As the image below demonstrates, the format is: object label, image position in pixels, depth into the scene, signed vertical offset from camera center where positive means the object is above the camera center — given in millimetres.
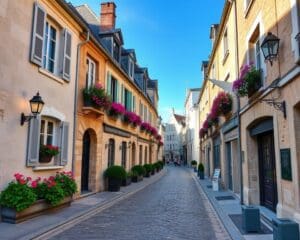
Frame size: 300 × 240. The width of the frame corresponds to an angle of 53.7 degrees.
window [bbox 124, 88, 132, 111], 18406 +3849
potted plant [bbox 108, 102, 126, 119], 14281 +2513
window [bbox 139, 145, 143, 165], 24366 +514
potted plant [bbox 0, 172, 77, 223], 6750 -862
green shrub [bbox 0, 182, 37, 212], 6695 -815
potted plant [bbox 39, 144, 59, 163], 8504 +233
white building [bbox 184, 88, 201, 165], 38431 +5053
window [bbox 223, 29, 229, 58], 14036 +5732
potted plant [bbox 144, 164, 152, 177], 23025 -606
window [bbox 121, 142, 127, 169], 18019 +526
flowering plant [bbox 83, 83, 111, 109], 11422 +2522
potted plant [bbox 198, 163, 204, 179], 21409 -689
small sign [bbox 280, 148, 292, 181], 6102 -20
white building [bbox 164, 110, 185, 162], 71500 +6106
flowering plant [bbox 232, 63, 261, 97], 8164 +2285
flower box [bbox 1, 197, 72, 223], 6768 -1232
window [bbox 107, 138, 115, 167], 15076 +459
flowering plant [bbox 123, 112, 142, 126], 17341 +2678
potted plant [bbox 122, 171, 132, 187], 16047 -1012
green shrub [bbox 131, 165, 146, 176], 19395 -475
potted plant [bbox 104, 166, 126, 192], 13648 -753
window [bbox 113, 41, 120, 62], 16356 +6104
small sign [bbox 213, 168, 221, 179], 14406 -561
